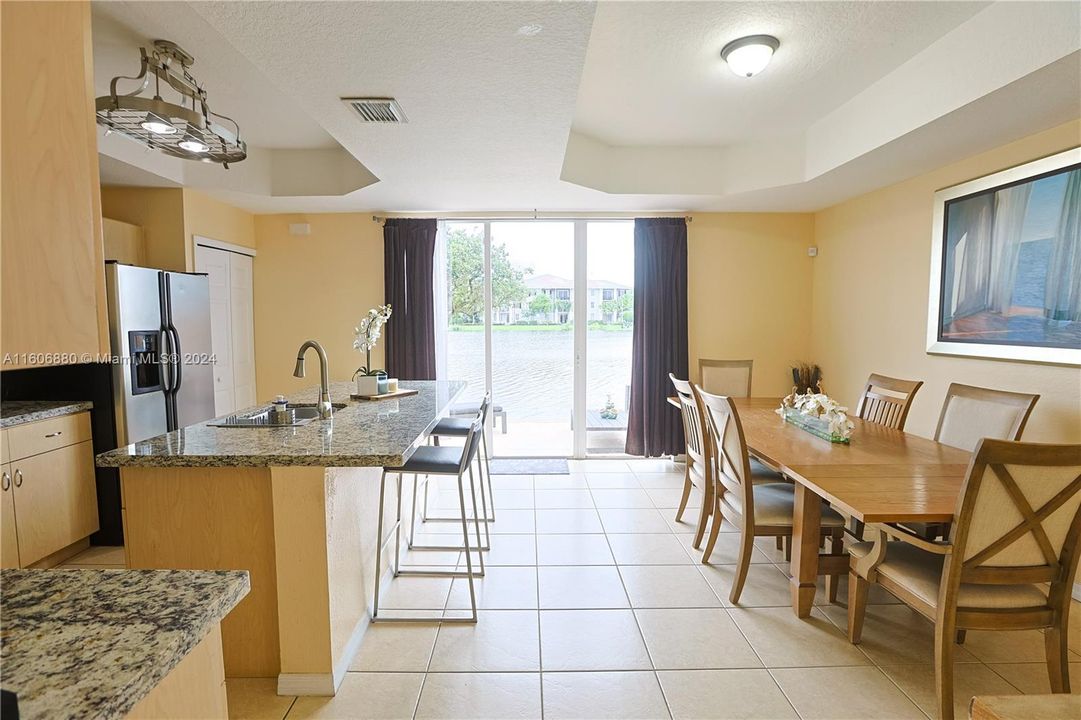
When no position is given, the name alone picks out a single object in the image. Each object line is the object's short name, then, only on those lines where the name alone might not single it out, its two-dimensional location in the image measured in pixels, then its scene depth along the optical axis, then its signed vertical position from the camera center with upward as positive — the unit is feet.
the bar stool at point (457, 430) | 9.90 -2.14
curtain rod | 15.66 +3.31
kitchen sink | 7.70 -1.49
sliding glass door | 16.08 +0.21
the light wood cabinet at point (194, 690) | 2.48 -1.90
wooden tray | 10.23 -1.44
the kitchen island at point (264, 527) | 5.96 -2.43
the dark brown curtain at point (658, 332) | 15.53 -0.22
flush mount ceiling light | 7.80 +4.20
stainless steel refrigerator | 10.10 -0.53
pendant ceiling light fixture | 6.20 +2.61
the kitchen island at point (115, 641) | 2.07 -1.48
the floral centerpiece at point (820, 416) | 8.63 -1.72
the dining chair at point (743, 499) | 8.03 -2.95
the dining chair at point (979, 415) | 7.54 -1.44
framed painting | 8.22 +1.07
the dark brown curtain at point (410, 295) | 15.39 +0.91
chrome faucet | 8.09 -1.06
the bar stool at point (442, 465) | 7.66 -2.14
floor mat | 15.31 -4.38
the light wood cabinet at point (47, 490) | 8.58 -2.98
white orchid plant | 9.98 -0.11
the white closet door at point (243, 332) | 14.82 -0.20
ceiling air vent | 7.72 +3.39
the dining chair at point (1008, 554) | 5.15 -2.50
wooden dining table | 5.80 -2.02
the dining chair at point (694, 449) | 9.91 -2.60
